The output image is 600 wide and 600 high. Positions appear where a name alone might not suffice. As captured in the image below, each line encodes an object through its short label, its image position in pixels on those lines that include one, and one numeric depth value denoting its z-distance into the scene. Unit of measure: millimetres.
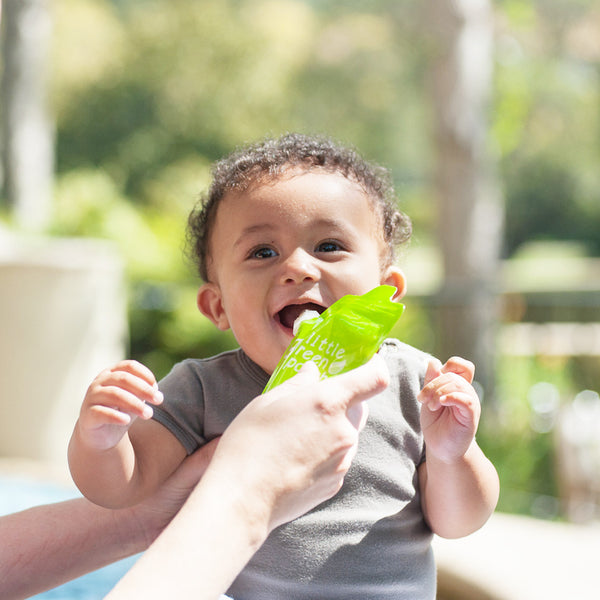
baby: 1544
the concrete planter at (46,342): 6141
